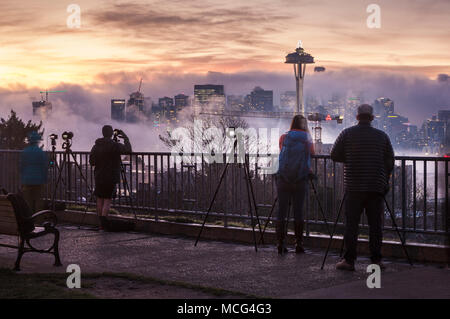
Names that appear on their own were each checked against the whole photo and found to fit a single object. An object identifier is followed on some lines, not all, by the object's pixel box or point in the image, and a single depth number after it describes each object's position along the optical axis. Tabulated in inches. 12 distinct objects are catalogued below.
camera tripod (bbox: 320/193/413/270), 405.4
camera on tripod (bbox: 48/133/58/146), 662.5
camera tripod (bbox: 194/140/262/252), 498.5
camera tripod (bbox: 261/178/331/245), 480.4
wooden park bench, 397.1
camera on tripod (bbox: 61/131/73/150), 656.4
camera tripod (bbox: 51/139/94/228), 665.6
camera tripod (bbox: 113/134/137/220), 634.2
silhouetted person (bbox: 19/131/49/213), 620.7
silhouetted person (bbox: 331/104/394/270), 393.1
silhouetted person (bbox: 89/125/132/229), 591.5
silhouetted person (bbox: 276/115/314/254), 452.4
